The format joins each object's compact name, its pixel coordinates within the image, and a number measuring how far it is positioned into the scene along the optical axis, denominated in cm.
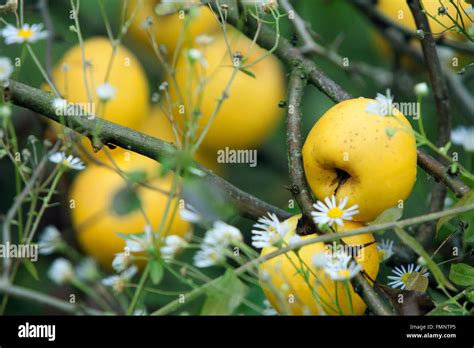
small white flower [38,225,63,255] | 116
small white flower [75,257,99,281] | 113
